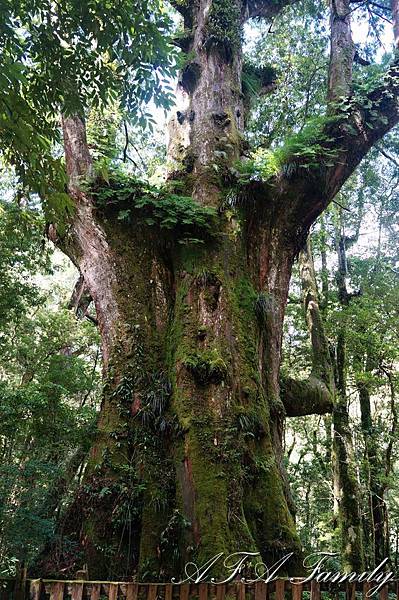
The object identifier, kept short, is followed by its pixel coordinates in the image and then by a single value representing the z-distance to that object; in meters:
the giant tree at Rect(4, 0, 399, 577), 5.00
